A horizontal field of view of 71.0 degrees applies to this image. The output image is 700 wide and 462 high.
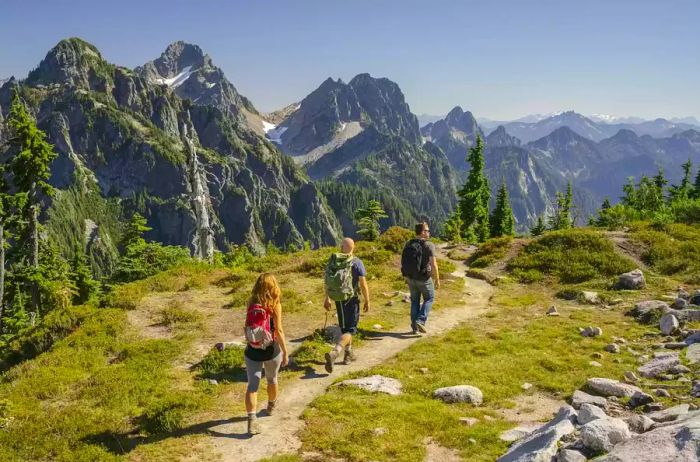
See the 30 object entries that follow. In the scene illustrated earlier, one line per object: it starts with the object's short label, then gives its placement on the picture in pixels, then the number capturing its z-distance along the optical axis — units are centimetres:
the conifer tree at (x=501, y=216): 7919
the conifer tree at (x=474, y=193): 7012
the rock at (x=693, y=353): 1163
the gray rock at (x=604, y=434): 670
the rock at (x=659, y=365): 1149
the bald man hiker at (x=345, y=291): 1264
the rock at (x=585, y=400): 963
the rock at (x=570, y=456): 656
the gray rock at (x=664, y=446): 557
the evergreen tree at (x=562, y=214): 8206
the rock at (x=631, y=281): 2069
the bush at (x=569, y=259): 2355
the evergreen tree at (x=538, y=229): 7071
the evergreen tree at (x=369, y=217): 4481
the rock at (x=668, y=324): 1459
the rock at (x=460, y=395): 1080
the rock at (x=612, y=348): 1370
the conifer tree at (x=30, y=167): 3662
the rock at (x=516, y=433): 888
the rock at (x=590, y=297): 1959
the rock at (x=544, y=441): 695
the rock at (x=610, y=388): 1009
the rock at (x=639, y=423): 714
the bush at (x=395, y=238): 2839
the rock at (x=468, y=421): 969
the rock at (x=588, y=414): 761
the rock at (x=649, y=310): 1627
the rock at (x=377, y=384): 1124
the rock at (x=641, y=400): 948
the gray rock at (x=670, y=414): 750
